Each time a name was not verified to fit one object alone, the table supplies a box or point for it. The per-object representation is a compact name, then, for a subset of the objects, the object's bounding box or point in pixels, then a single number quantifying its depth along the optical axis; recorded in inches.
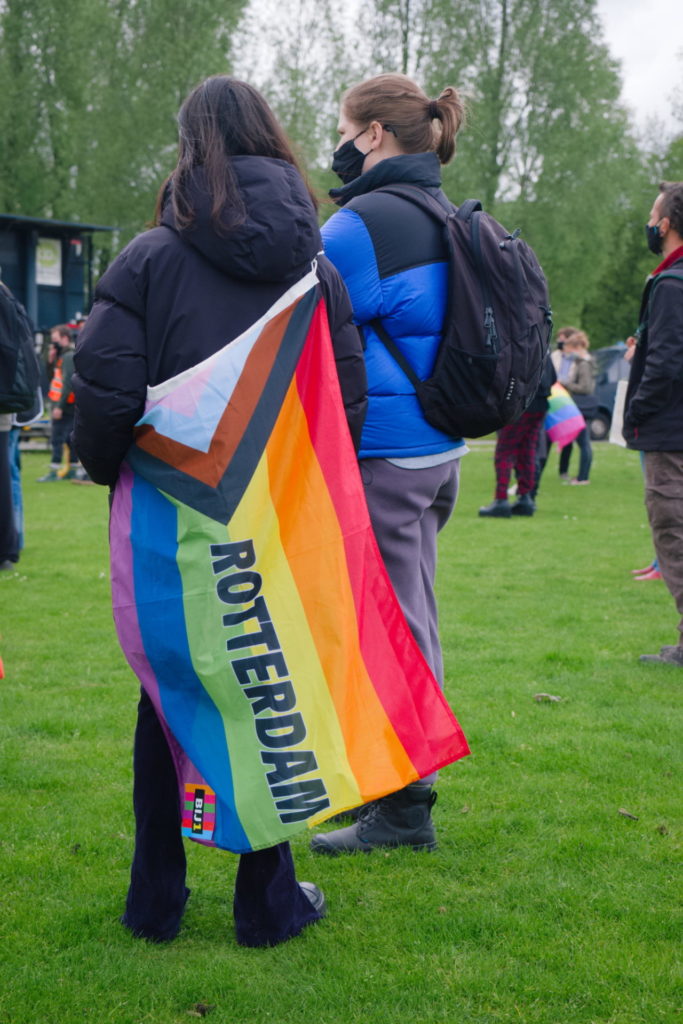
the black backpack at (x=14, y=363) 292.2
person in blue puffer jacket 138.9
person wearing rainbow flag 111.4
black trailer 946.1
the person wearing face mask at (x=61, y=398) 634.2
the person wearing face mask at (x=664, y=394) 239.3
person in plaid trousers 503.5
